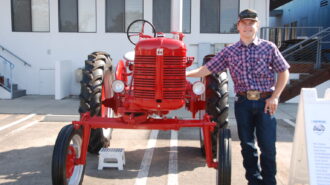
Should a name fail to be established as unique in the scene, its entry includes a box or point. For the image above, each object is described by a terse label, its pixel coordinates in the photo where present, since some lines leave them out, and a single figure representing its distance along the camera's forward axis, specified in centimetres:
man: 303
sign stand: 275
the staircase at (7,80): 965
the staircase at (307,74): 910
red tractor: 298
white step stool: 400
